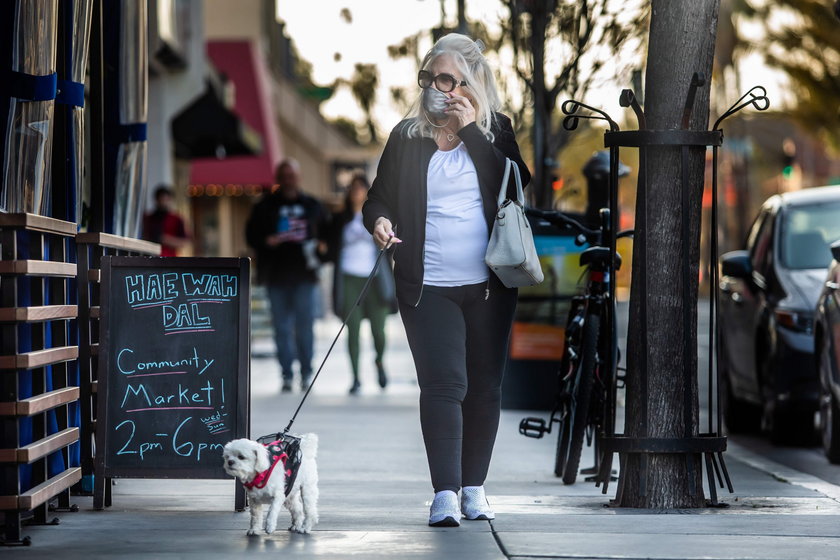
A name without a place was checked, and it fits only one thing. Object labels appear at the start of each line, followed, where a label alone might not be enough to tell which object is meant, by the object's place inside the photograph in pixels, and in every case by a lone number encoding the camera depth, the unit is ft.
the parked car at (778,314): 62.69
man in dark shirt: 87.35
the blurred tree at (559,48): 79.86
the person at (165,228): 107.64
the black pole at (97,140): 44.49
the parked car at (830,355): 56.11
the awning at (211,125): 141.38
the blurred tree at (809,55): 212.83
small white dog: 34.02
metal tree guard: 39.47
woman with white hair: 36.59
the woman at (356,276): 86.38
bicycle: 47.07
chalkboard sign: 39.55
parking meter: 58.76
